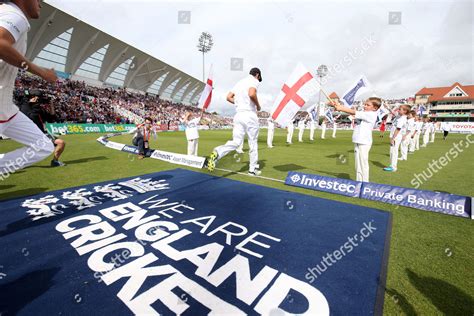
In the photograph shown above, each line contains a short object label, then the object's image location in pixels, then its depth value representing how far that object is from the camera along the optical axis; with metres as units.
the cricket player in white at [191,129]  7.88
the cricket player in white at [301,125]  18.79
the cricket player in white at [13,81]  2.12
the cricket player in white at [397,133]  7.47
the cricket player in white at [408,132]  9.22
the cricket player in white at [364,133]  4.78
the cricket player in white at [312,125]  20.13
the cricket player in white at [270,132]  13.95
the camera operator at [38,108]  6.11
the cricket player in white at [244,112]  5.44
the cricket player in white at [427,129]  16.92
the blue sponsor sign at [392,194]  3.80
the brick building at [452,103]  64.25
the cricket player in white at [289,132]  15.83
